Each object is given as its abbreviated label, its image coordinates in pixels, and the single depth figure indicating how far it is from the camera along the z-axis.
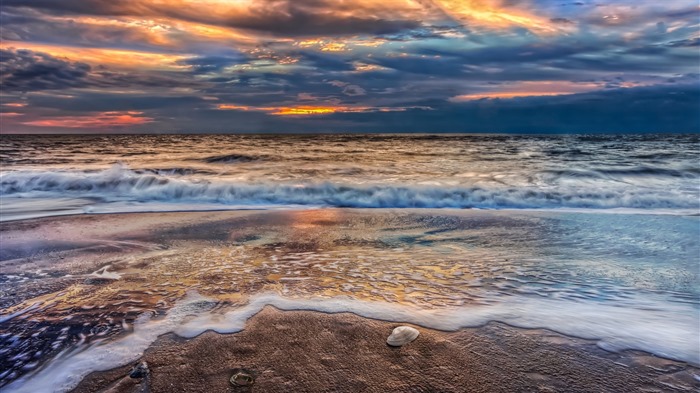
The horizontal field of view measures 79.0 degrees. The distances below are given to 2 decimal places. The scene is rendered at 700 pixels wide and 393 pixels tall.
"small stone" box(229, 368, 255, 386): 2.16
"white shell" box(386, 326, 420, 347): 2.57
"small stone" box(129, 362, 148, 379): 2.25
